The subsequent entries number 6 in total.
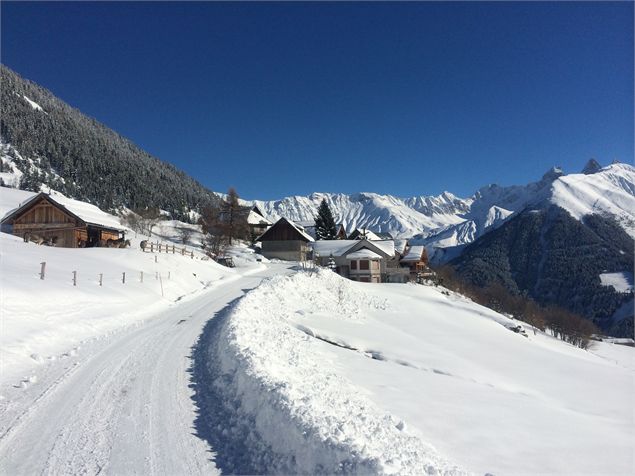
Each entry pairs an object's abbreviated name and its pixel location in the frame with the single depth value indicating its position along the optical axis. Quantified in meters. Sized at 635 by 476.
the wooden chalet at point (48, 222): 52.56
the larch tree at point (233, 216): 79.31
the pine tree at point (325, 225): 89.38
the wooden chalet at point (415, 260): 77.19
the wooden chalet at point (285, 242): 78.50
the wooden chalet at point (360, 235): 97.94
